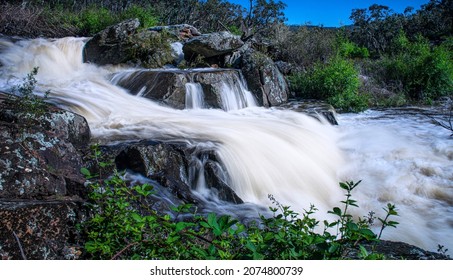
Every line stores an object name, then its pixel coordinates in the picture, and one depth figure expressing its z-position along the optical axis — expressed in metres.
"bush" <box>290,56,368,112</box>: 10.99
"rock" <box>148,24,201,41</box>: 14.59
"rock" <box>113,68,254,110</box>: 8.59
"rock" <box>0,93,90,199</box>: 2.74
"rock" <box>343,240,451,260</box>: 2.52
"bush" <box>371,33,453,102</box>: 12.40
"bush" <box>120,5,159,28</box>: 15.97
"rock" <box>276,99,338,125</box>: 9.12
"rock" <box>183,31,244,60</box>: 11.80
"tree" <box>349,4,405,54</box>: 10.72
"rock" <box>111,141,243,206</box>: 4.13
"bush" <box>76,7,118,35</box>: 15.15
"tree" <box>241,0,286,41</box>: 19.47
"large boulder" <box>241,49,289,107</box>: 10.34
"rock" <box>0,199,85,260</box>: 2.14
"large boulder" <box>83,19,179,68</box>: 11.77
